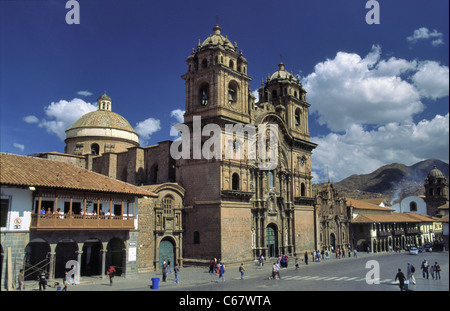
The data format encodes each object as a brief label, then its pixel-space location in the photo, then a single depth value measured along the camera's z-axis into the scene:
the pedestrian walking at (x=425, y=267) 29.33
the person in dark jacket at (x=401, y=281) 23.81
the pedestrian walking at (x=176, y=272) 29.16
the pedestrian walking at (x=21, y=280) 23.73
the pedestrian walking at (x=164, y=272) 29.40
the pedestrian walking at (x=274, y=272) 30.72
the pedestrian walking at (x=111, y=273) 26.97
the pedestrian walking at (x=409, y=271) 25.16
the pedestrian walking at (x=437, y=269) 29.03
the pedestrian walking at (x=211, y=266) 35.41
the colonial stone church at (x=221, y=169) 39.81
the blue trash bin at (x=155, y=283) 25.94
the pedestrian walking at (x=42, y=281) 23.41
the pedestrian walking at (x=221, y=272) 29.84
